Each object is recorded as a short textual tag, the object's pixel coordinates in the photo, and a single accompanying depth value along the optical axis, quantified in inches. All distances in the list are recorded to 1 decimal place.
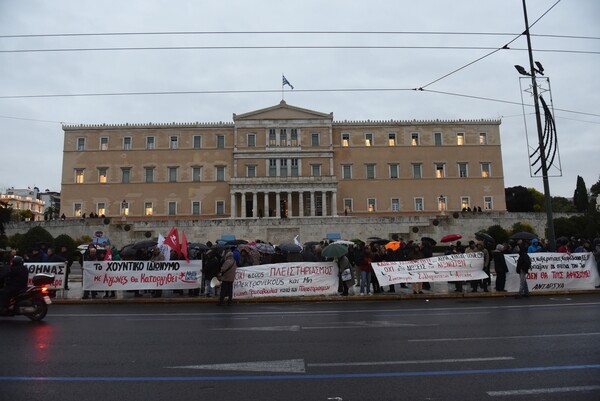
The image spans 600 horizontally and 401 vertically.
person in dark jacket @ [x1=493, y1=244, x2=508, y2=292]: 569.3
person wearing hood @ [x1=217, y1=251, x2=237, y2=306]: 498.9
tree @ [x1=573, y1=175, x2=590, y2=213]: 2590.1
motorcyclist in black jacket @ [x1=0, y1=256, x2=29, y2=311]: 378.6
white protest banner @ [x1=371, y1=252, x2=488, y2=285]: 569.9
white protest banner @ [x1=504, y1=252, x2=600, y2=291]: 571.8
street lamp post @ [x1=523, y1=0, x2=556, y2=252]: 602.2
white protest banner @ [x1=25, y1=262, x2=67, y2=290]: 548.1
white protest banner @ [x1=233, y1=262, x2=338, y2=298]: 550.6
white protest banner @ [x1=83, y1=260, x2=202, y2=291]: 559.2
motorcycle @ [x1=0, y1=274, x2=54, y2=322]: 382.6
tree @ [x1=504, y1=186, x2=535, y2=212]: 3112.7
